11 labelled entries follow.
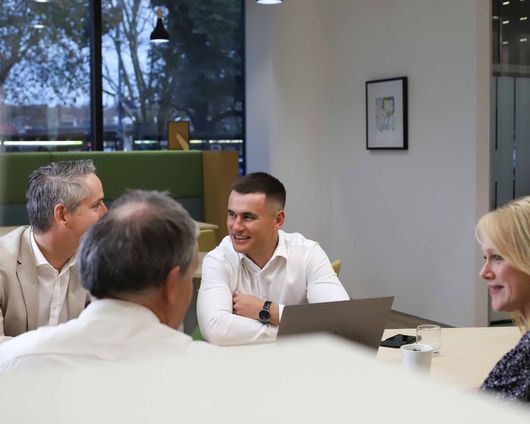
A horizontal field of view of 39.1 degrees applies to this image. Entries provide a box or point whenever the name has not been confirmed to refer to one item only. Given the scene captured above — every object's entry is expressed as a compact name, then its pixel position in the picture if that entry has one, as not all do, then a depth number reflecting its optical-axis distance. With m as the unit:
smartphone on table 2.69
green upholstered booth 6.30
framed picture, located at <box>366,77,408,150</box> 6.58
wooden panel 6.85
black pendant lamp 7.29
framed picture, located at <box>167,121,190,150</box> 7.55
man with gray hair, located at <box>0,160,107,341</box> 2.49
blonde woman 2.14
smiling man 3.07
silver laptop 2.14
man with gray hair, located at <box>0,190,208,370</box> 1.25
